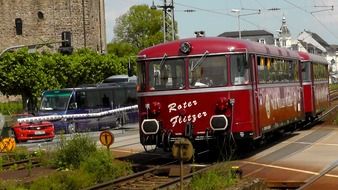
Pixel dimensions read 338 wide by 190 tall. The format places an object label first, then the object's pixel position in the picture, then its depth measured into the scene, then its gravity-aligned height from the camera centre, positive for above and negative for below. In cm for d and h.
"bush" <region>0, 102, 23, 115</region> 6060 -31
